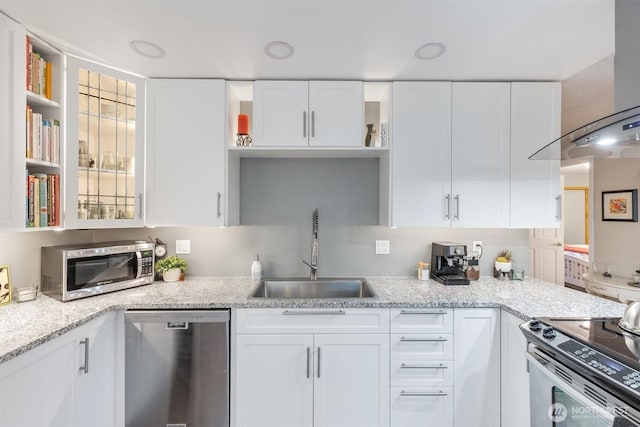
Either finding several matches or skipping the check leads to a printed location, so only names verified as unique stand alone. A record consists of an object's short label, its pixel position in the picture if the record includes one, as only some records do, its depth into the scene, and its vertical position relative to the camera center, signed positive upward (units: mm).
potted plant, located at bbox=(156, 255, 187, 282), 2139 -416
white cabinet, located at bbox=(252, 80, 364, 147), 1999 +692
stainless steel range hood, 1116 +330
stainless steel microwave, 1664 -351
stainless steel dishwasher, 1640 -927
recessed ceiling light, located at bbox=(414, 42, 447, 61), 1619 +950
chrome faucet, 2219 -292
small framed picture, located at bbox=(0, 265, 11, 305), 1573 -410
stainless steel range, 946 -576
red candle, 2096 +645
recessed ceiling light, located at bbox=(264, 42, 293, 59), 1623 +951
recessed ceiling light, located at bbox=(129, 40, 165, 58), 1620 +950
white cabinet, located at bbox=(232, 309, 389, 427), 1676 -914
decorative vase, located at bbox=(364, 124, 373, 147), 2117 +557
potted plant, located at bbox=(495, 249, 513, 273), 2262 -373
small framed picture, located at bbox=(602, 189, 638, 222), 3646 +129
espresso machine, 2096 -374
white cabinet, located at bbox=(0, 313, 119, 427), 1117 -766
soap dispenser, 2236 -453
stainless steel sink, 2238 -585
